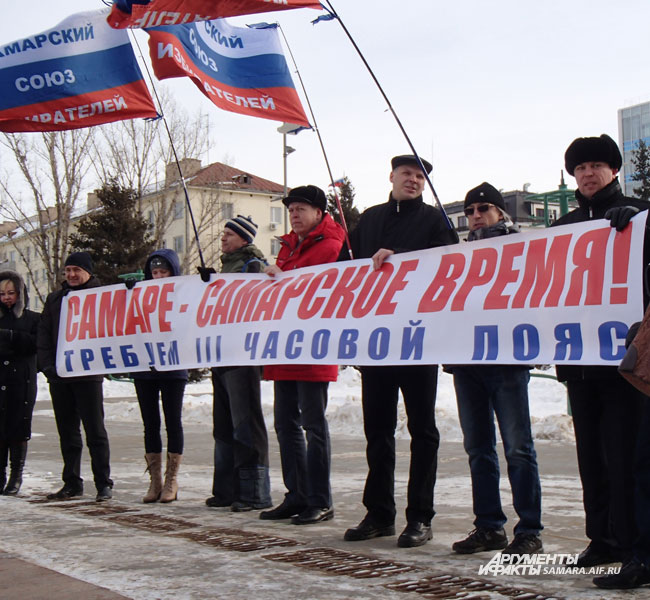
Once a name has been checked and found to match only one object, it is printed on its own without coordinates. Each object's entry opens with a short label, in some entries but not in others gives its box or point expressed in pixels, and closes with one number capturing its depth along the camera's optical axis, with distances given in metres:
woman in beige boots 6.71
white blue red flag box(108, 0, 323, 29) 5.92
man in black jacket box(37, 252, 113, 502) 6.97
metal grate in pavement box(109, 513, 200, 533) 5.44
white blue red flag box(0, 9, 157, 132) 7.70
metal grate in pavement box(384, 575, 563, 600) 3.60
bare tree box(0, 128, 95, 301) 36.19
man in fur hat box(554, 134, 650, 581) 3.99
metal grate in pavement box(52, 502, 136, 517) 6.18
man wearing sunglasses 4.53
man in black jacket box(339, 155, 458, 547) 5.00
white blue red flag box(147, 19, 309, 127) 7.12
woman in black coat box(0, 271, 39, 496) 7.45
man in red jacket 5.77
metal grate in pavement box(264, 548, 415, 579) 4.11
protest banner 4.28
